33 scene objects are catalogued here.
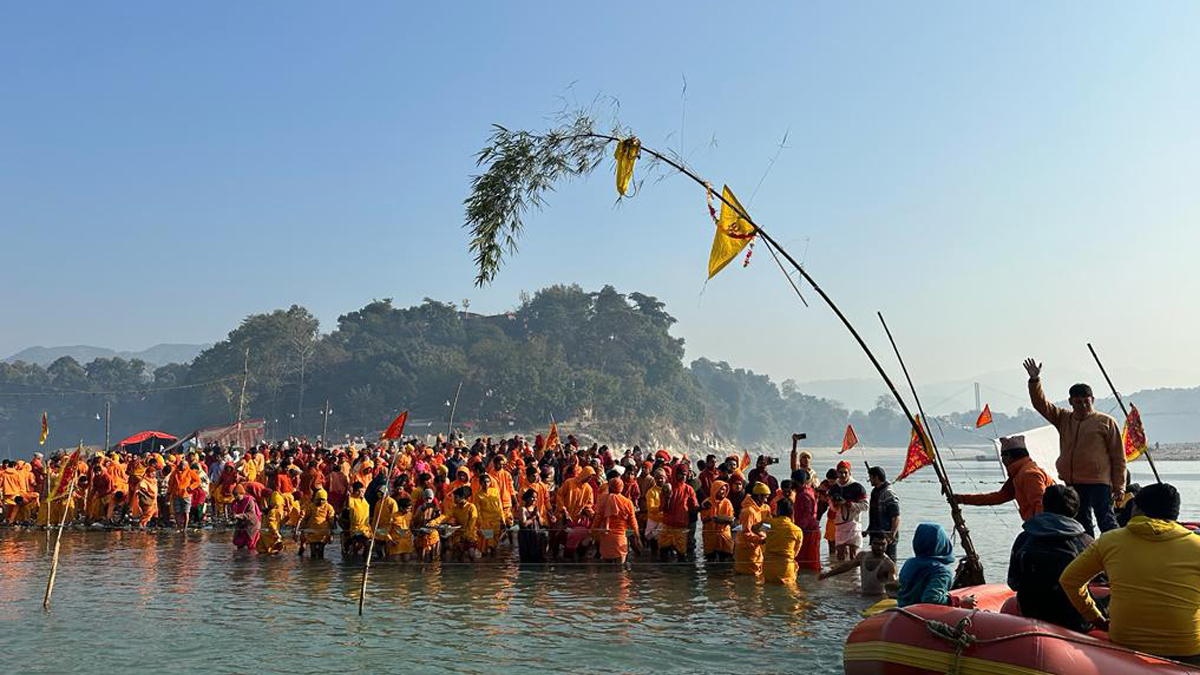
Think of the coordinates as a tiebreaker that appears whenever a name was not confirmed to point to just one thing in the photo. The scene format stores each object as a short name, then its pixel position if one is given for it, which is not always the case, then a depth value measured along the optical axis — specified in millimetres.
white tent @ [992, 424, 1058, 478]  10992
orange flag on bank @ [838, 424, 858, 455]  21234
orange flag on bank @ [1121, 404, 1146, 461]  14297
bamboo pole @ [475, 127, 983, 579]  9516
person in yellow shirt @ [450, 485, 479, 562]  15531
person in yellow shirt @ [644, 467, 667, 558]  16297
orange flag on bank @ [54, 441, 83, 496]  11605
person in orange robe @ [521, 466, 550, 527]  16484
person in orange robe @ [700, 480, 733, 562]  15719
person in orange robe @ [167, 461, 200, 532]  21156
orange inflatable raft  6012
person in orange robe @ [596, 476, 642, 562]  15422
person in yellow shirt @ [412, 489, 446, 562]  15445
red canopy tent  36812
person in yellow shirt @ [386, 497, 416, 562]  15445
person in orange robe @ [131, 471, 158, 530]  21156
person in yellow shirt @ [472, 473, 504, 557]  15742
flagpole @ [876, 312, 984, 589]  9172
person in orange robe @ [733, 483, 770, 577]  14188
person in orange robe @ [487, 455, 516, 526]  16797
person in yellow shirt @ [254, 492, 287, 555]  16766
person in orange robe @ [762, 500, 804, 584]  13525
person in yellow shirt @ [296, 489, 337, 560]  16094
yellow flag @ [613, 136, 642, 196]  11273
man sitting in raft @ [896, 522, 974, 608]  7738
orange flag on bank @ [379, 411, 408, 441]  13423
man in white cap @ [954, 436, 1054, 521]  8898
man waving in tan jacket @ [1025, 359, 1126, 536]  9102
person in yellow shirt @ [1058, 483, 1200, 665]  5699
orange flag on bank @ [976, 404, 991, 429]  24078
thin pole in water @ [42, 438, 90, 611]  11409
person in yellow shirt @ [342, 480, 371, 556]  15648
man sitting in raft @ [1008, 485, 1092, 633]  6426
